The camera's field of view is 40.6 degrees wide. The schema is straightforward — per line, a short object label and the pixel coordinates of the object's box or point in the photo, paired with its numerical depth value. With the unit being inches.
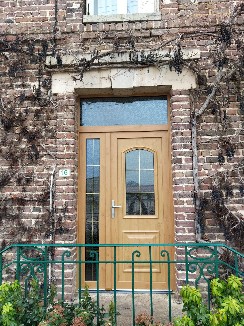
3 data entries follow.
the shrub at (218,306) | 106.8
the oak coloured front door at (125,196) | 185.8
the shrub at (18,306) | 114.6
